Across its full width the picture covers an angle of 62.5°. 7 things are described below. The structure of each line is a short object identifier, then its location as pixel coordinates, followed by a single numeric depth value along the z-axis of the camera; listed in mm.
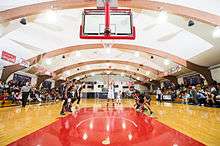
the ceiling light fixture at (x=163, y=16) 8211
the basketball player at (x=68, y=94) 8758
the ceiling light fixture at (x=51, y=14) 8177
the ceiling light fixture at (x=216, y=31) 8722
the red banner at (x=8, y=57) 11575
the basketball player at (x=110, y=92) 13929
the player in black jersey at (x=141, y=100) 9561
